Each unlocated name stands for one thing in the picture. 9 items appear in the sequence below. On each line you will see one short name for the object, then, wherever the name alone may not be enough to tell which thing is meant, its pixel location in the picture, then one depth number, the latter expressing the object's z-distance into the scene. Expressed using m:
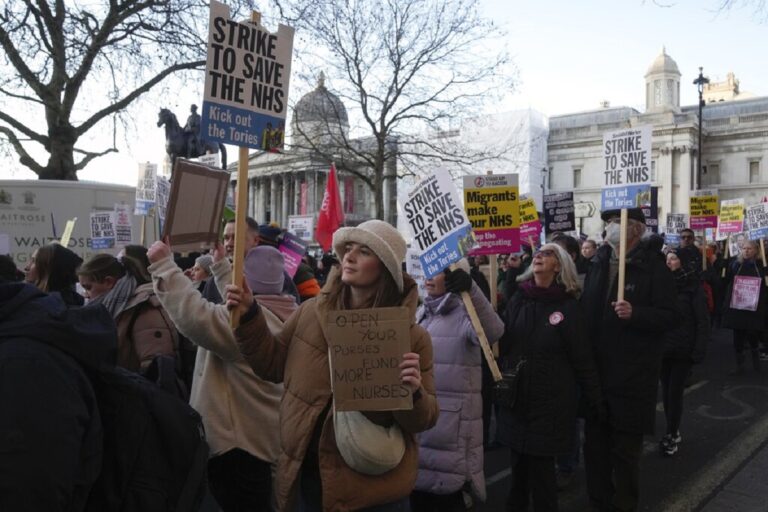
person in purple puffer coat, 3.55
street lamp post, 30.66
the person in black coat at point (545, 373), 3.94
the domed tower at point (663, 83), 71.81
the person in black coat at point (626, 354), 4.31
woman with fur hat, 2.54
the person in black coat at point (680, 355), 6.06
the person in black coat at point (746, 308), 9.77
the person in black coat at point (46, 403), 1.68
